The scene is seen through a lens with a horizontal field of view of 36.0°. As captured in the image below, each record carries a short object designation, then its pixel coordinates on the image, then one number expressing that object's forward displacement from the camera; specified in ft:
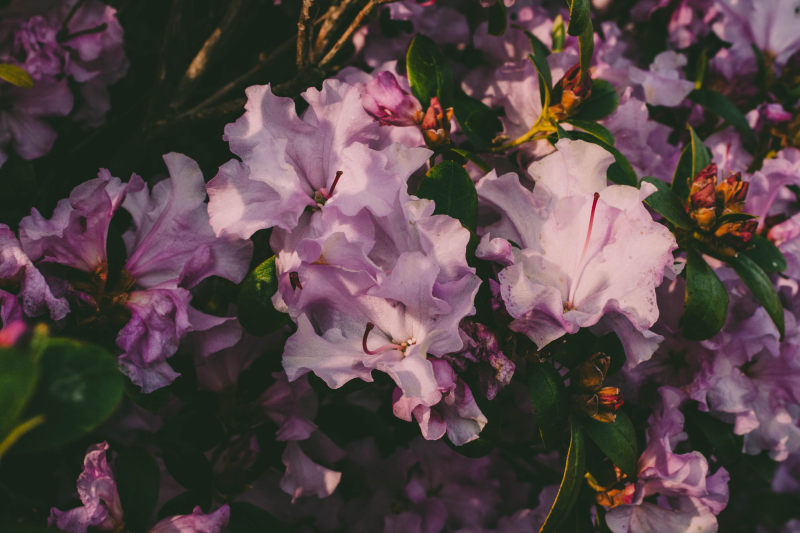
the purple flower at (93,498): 1.20
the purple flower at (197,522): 1.25
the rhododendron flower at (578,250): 1.19
